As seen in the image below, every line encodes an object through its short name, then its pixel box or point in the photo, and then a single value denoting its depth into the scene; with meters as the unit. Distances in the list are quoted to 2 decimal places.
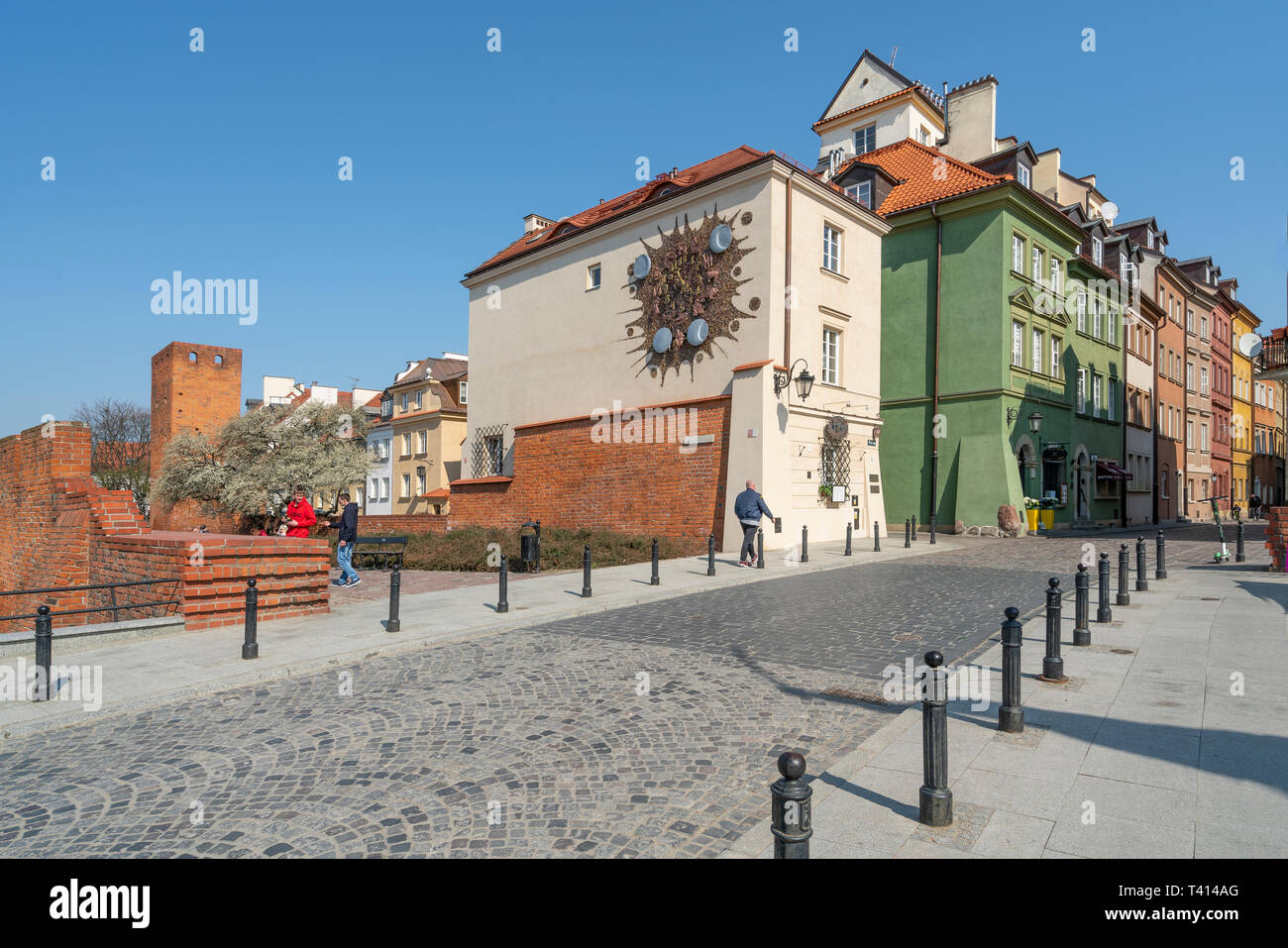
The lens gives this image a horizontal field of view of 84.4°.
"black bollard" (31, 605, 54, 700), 6.17
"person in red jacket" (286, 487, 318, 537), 12.70
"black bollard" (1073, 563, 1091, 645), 7.47
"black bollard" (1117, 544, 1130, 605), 9.97
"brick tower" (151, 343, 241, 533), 34.28
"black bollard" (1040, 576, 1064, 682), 6.08
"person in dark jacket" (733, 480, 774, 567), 16.27
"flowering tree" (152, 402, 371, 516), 30.80
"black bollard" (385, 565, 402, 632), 8.85
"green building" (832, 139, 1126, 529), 25.28
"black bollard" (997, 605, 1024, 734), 4.72
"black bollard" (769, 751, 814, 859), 2.64
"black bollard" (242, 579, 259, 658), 7.52
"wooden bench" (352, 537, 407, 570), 20.30
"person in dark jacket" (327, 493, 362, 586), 14.19
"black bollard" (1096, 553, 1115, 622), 8.88
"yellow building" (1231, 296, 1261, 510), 51.69
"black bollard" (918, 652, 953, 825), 3.54
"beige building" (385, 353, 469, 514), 44.16
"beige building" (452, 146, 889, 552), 20.25
